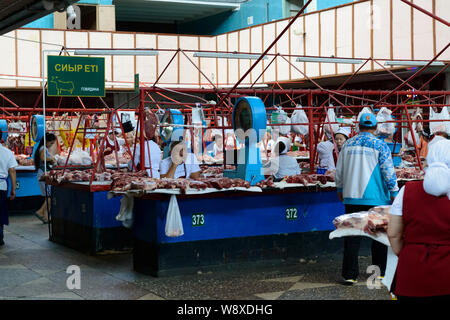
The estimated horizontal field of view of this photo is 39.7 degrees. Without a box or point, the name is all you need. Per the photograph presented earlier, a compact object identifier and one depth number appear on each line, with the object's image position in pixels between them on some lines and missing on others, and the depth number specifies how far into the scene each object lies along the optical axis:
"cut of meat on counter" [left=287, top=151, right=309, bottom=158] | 17.25
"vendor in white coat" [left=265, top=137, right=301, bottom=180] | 9.99
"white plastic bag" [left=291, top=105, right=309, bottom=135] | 12.02
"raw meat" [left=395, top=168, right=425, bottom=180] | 8.71
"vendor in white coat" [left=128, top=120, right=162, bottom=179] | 9.68
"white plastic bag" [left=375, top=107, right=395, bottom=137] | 11.72
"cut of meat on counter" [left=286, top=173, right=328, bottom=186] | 8.32
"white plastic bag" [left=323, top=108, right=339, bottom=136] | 13.14
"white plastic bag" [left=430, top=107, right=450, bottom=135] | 11.40
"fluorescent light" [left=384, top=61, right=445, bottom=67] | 15.78
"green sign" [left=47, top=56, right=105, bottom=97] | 9.50
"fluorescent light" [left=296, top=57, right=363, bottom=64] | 14.76
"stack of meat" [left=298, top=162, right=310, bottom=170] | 13.04
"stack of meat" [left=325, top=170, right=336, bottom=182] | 8.68
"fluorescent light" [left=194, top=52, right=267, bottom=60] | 14.34
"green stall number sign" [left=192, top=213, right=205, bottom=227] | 7.59
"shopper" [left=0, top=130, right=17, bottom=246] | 9.86
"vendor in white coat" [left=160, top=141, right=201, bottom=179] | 8.84
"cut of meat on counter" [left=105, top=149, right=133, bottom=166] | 15.71
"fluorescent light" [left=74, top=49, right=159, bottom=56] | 12.74
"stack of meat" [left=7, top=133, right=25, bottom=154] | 19.02
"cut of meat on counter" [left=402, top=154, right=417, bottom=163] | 12.65
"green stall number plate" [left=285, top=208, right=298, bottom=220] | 8.21
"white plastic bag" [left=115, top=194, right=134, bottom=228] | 7.92
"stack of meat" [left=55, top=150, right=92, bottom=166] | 11.97
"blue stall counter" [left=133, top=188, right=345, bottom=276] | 7.49
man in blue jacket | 6.81
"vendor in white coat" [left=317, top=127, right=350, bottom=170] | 12.34
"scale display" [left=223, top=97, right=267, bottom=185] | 8.28
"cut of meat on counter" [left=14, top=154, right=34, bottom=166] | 14.74
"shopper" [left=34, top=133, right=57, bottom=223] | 12.56
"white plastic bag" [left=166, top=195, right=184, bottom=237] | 7.20
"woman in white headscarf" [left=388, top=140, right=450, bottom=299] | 3.61
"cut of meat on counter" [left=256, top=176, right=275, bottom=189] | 8.05
